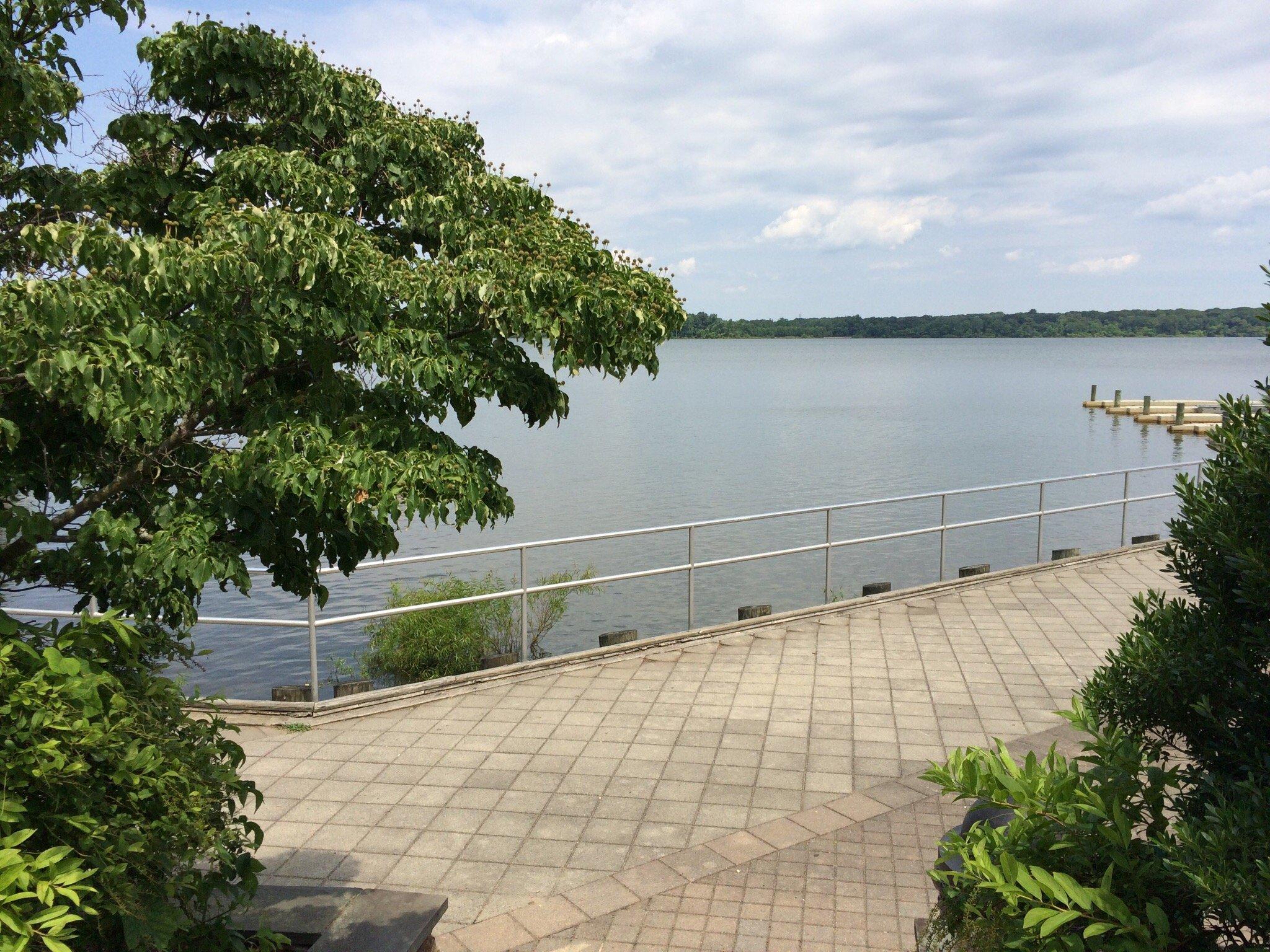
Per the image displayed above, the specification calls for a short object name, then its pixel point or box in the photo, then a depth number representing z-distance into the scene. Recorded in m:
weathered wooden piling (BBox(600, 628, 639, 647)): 9.61
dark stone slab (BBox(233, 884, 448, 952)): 4.24
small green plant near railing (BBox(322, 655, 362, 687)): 12.94
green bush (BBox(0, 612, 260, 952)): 2.45
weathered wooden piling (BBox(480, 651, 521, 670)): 8.97
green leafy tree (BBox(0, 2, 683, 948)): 2.95
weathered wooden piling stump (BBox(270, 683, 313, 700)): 8.18
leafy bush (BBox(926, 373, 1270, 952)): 2.61
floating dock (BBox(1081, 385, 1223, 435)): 50.53
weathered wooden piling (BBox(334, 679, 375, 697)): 8.14
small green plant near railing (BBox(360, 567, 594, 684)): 12.38
